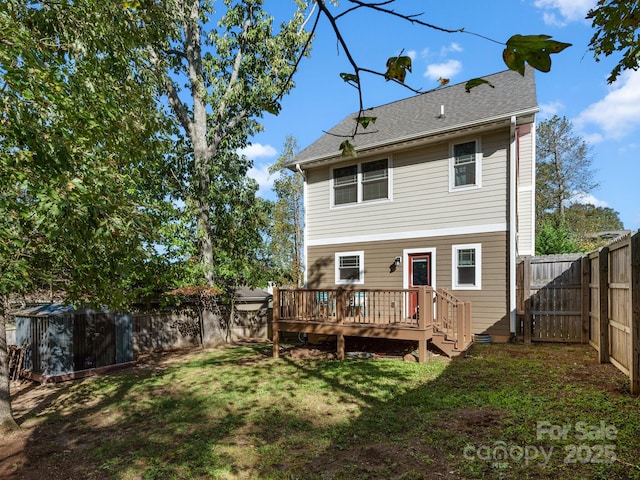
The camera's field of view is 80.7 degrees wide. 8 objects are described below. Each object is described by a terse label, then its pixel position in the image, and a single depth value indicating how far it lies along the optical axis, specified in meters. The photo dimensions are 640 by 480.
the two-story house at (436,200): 9.75
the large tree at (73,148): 3.73
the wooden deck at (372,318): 8.22
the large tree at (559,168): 28.91
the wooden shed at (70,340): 8.20
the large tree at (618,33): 3.15
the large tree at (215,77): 12.66
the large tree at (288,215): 28.50
